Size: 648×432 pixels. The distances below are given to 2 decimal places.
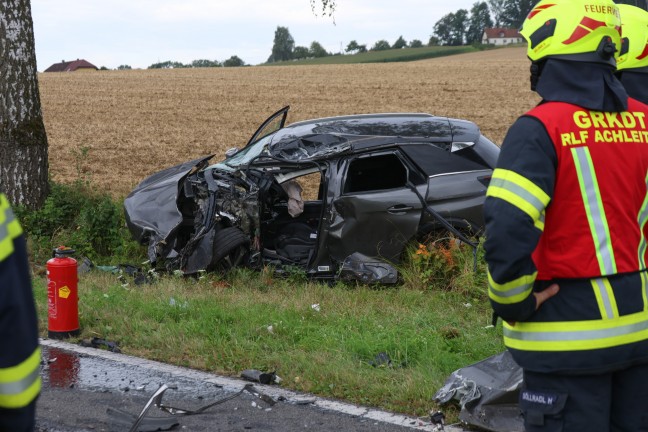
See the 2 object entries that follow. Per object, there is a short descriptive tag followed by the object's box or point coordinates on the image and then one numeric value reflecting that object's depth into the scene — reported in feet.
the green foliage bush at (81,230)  29.68
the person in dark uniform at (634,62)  15.84
